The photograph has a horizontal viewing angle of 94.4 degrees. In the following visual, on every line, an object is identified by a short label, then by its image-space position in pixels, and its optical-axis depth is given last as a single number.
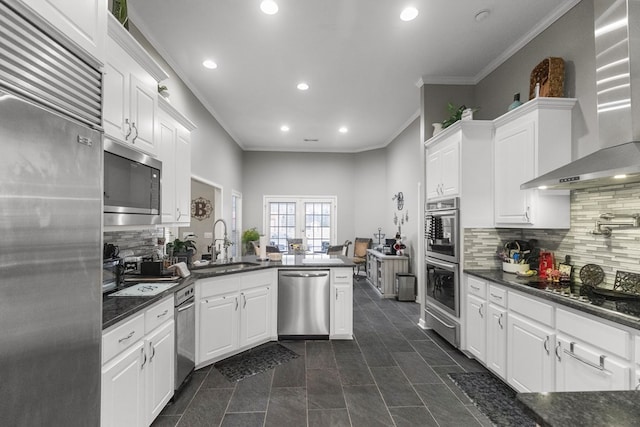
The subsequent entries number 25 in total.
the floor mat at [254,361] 2.79
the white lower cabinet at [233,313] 2.79
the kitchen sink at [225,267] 2.99
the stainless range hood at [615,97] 1.77
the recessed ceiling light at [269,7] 2.57
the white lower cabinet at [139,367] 1.49
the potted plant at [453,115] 3.45
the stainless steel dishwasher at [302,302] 3.53
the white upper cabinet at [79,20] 1.06
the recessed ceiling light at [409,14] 2.65
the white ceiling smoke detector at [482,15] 2.68
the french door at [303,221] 7.90
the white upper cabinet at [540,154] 2.56
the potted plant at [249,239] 6.94
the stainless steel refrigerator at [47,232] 0.89
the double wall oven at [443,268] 3.18
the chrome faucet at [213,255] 3.50
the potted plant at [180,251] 3.16
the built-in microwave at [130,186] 1.75
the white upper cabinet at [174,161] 2.57
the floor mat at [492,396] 2.13
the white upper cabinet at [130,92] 1.81
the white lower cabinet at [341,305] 3.56
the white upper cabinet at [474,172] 3.14
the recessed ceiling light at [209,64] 3.56
